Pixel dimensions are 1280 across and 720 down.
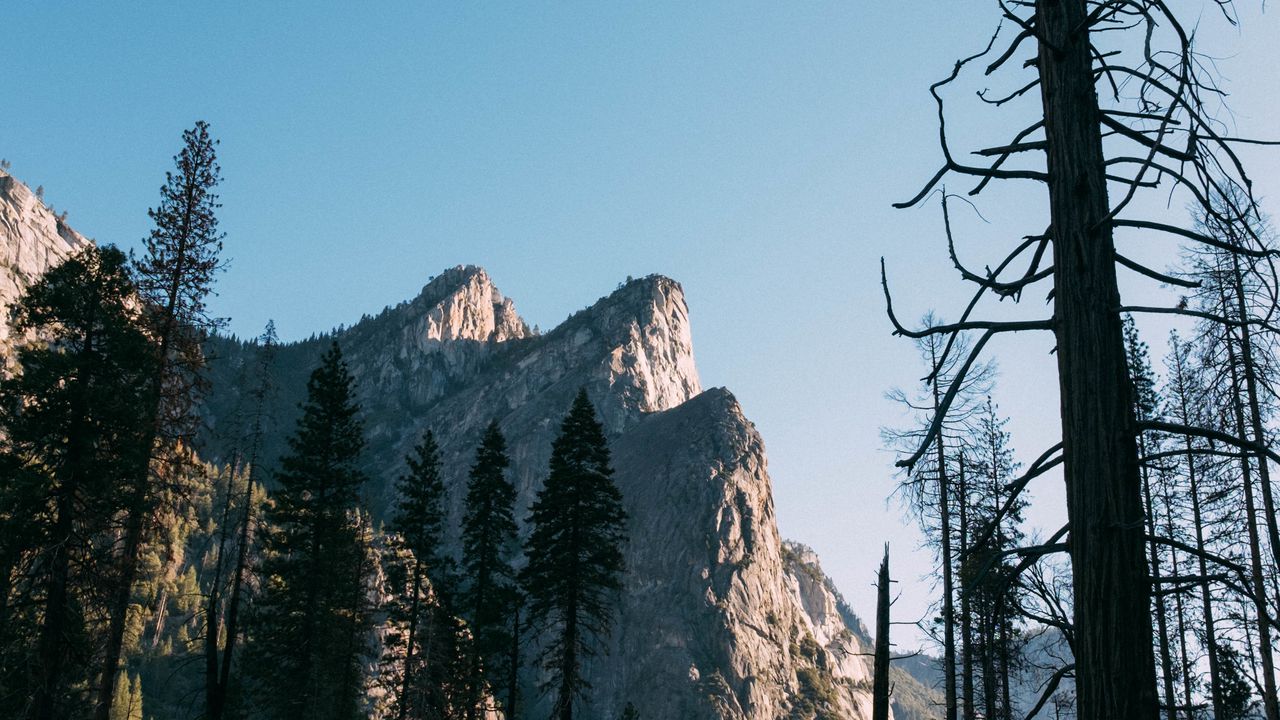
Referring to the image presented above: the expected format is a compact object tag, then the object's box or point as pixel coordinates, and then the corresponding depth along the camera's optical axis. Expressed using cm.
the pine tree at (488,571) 3428
